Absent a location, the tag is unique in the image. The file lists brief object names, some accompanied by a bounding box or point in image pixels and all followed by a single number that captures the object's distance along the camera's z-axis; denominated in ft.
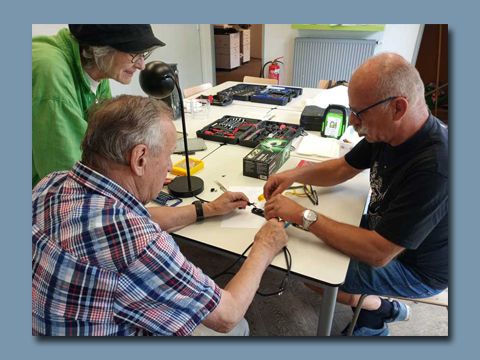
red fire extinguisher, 14.53
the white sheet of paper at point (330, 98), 8.20
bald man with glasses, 3.34
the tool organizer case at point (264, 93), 9.16
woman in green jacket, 3.80
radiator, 14.20
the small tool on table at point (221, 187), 4.88
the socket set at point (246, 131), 6.45
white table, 3.37
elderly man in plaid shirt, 2.30
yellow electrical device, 5.31
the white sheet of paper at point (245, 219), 4.08
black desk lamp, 4.05
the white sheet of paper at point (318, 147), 6.07
